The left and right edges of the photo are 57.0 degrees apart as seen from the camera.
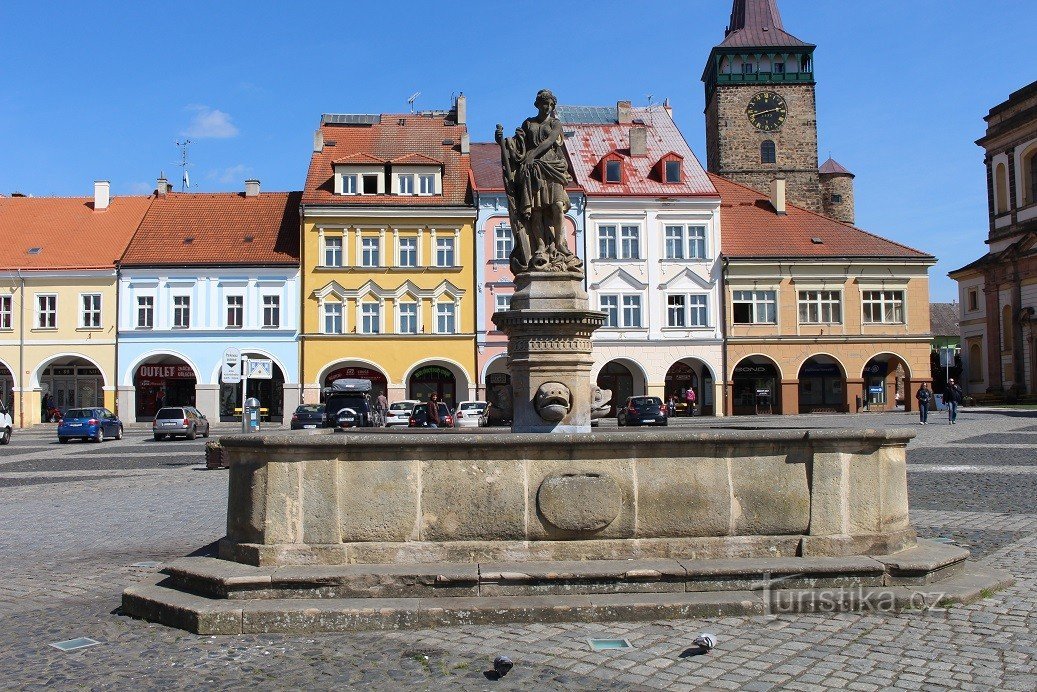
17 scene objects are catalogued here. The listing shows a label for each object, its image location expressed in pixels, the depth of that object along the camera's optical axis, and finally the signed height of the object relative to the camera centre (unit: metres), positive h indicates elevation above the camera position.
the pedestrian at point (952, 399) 31.66 -0.52
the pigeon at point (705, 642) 5.47 -1.46
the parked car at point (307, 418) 31.48 -0.74
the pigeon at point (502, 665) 5.07 -1.45
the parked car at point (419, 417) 23.80 -0.60
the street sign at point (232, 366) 24.07 +0.81
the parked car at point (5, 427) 30.89 -0.85
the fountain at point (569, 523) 6.49 -0.95
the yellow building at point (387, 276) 41.59 +5.17
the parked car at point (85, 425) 30.84 -0.83
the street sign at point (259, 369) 25.72 +0.75
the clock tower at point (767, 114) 64.25 +18.62
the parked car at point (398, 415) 32.83 -0.73
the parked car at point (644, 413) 31.77 -0.78
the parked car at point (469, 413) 28.67 -0.62
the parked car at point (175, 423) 31.39 -0.82
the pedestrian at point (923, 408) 31.80 -0.81
